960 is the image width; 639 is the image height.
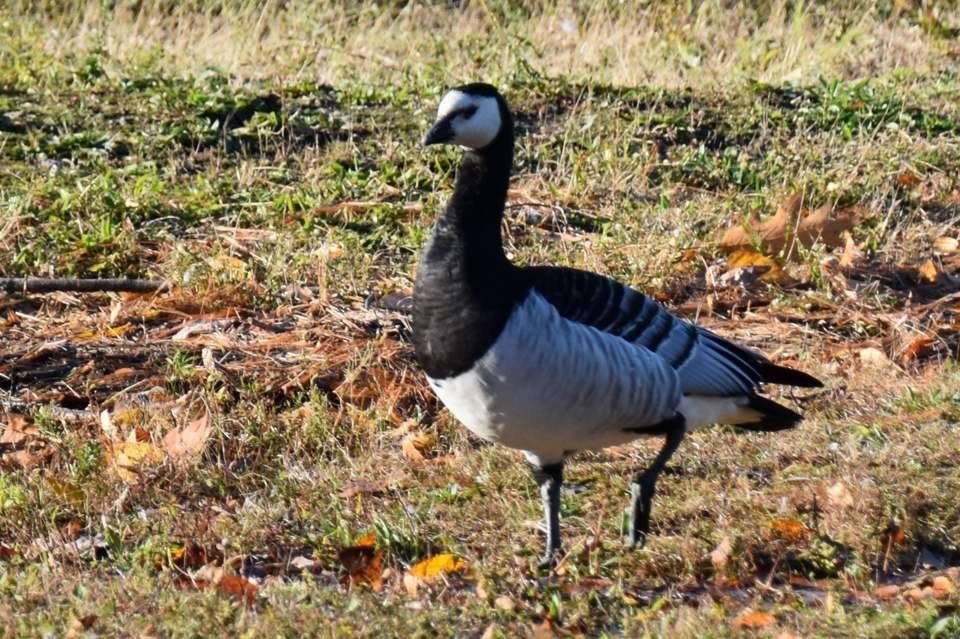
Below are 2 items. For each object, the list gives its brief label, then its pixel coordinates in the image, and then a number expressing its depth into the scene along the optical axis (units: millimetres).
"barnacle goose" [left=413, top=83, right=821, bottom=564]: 10336
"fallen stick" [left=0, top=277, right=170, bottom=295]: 16187
